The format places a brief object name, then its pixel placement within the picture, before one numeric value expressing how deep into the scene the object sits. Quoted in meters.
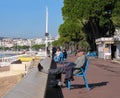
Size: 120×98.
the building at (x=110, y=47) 25.99
